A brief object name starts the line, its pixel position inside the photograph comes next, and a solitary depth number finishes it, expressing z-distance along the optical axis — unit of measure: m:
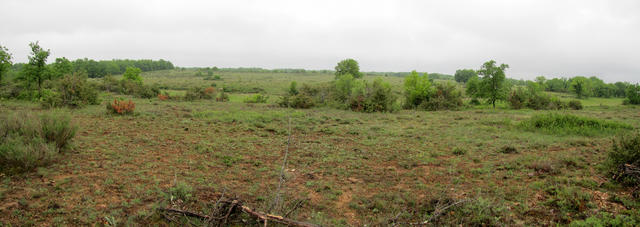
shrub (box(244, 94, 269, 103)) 28.94
